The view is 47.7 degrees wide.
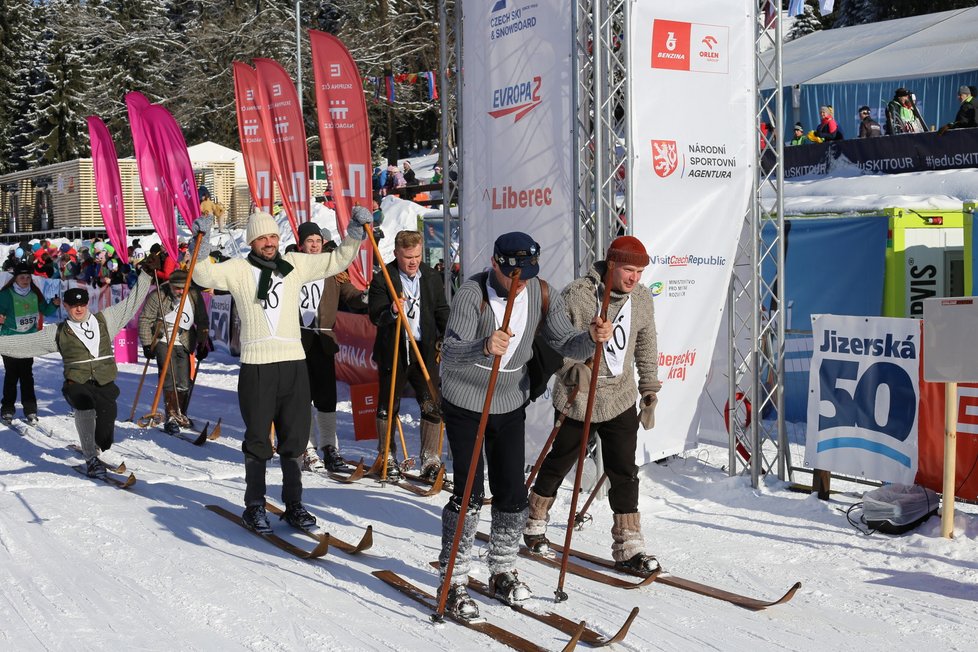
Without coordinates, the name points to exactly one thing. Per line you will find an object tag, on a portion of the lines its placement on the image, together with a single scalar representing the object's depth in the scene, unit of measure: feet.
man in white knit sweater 22.49
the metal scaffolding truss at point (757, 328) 27.96
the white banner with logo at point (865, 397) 25.07
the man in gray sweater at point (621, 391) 20.20
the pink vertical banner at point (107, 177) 64.44
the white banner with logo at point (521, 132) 27.30
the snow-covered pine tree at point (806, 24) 163.53
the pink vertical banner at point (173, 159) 56.90
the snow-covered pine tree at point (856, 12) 143.10
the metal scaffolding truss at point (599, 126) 25.93
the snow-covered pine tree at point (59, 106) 191.72
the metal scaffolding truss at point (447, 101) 31.09
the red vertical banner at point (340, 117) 43.16
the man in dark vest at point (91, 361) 28.94
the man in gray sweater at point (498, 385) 17.26
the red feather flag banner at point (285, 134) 50.21
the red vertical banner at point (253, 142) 52.75
